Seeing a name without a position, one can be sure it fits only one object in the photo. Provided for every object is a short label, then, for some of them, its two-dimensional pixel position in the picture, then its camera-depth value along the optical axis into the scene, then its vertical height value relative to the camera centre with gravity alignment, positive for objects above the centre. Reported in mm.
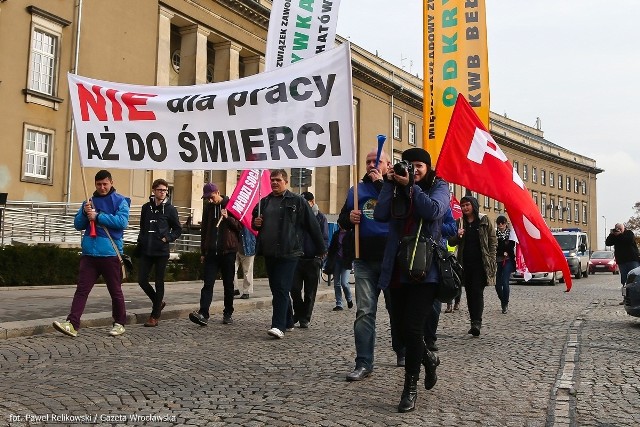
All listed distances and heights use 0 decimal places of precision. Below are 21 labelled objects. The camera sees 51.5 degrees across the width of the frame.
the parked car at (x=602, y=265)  42781 -339
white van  30922 +604
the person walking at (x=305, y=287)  9555 -474
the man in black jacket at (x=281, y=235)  8242 +236
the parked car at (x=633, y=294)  10383 -538
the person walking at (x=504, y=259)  12047 -22
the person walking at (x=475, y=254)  9172 +51
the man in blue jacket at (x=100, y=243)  7969 +90
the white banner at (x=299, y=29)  13289 +4557
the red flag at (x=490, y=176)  7539 +938
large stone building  24531 +8063
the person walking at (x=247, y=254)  13648 -27
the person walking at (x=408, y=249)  4926 +84
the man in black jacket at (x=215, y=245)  9477 +102
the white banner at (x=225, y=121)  7086 +1554
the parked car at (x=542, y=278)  25438 -745
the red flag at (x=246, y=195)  12719 +1128
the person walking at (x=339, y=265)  6225 -114
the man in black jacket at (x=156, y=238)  9172 +185
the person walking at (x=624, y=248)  14836 +276
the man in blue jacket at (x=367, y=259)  5918 -36
